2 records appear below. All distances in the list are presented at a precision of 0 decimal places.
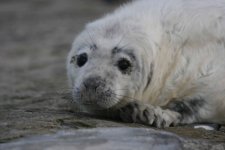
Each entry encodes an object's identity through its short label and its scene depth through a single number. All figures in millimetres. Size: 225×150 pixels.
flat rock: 8805
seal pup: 10672
